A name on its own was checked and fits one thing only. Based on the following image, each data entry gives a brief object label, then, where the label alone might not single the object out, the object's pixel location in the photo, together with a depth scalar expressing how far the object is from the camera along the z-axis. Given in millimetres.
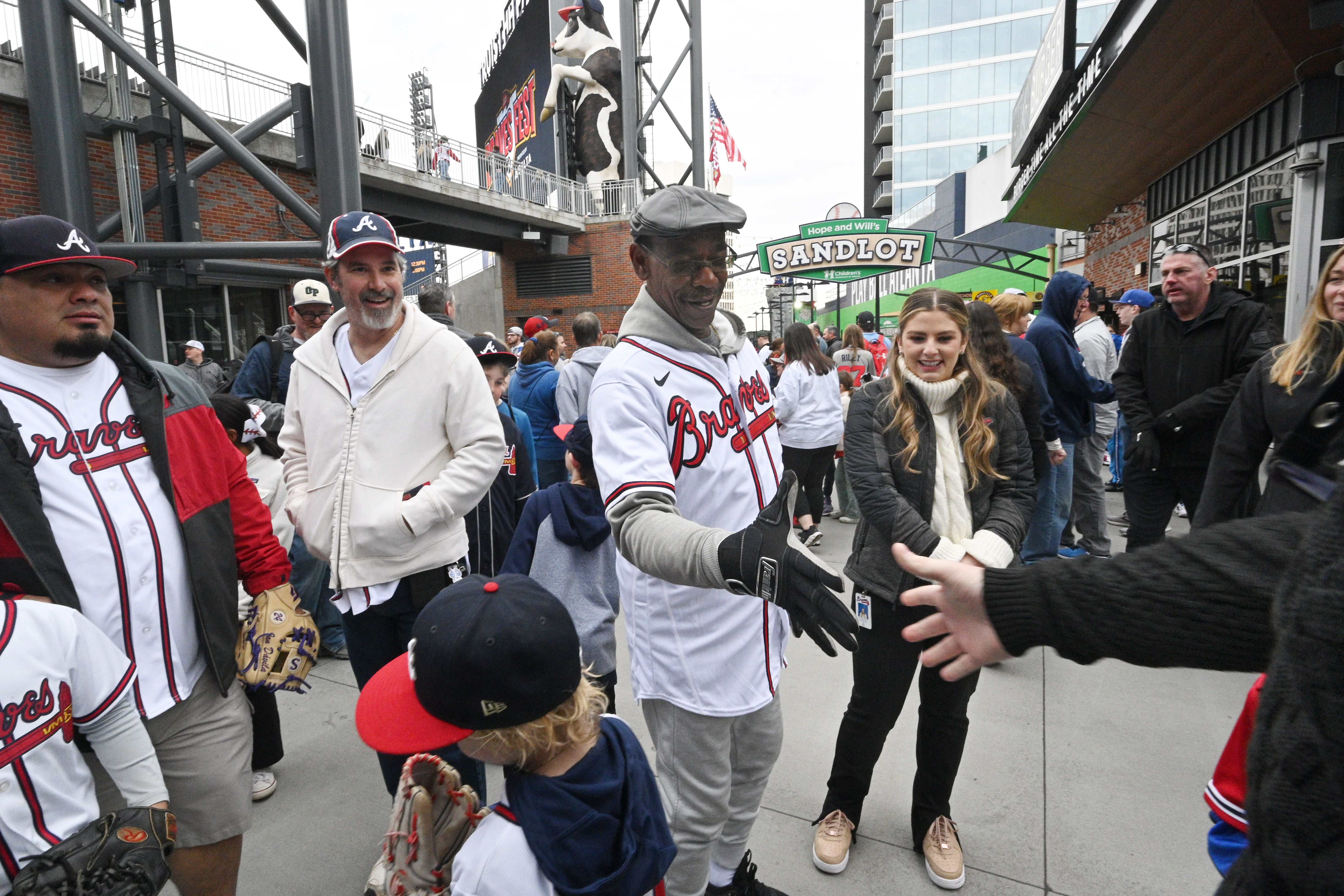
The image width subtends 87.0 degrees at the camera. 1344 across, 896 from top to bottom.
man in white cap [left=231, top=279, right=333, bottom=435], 4602
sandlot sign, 15430
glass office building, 49688
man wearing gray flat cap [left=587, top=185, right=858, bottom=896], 1774
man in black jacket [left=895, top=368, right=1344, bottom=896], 697
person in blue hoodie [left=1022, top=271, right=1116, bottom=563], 4793
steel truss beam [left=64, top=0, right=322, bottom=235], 6188
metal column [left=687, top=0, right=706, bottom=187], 18781
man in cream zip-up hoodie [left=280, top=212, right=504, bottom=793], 2342
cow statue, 26062
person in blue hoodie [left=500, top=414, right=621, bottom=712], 2711
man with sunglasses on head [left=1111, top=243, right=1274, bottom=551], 3840
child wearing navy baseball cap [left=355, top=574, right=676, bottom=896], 1314
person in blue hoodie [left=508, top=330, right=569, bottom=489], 5852
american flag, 27375
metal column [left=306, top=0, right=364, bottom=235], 5211
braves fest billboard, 27578
